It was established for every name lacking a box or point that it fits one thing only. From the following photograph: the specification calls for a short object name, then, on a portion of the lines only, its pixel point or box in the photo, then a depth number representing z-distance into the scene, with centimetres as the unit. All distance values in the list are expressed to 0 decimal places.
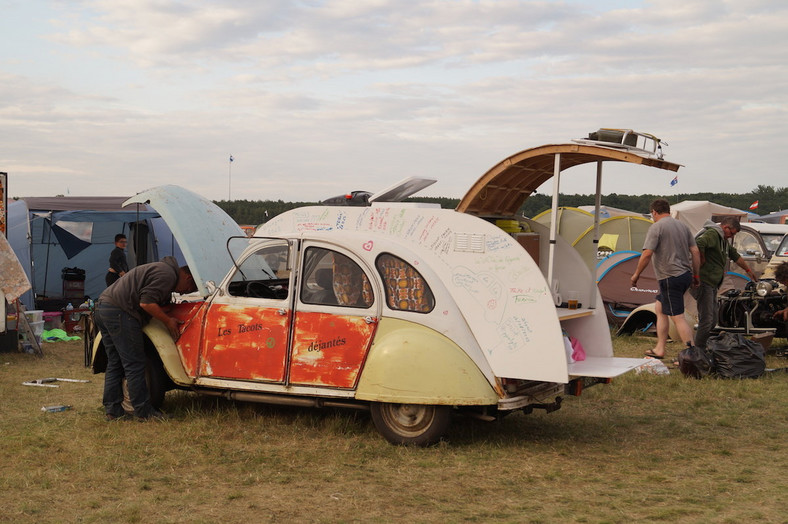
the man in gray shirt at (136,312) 720
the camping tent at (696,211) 2244
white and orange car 623
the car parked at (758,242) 1513
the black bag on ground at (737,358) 946
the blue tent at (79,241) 1712
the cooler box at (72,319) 1470
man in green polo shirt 1011
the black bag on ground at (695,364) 949
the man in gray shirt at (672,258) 979
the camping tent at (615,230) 1694
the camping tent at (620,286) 1413
